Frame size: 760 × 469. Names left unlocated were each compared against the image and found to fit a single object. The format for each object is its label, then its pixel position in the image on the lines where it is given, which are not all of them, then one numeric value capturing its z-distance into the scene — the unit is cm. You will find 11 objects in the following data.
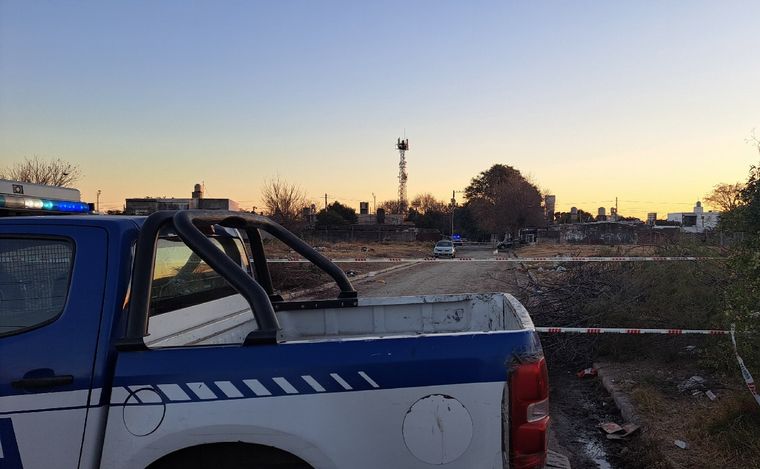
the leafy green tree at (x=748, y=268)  396
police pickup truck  198
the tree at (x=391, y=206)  10568
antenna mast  9738
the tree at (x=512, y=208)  6700
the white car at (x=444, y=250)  3932
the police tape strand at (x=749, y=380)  398
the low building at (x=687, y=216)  6708
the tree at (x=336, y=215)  7456
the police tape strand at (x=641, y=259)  707
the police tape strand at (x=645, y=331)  562
